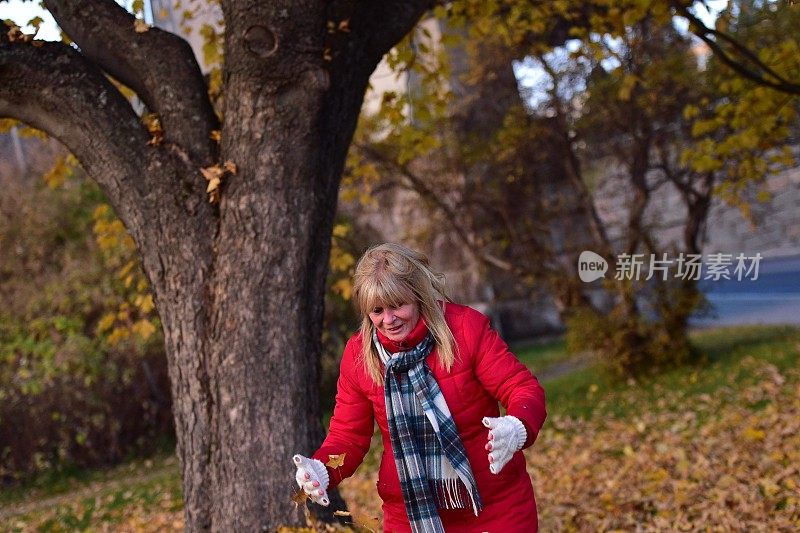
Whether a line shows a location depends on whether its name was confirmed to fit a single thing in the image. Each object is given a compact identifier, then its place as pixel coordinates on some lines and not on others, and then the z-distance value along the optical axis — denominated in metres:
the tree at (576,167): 10.50
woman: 2.78
